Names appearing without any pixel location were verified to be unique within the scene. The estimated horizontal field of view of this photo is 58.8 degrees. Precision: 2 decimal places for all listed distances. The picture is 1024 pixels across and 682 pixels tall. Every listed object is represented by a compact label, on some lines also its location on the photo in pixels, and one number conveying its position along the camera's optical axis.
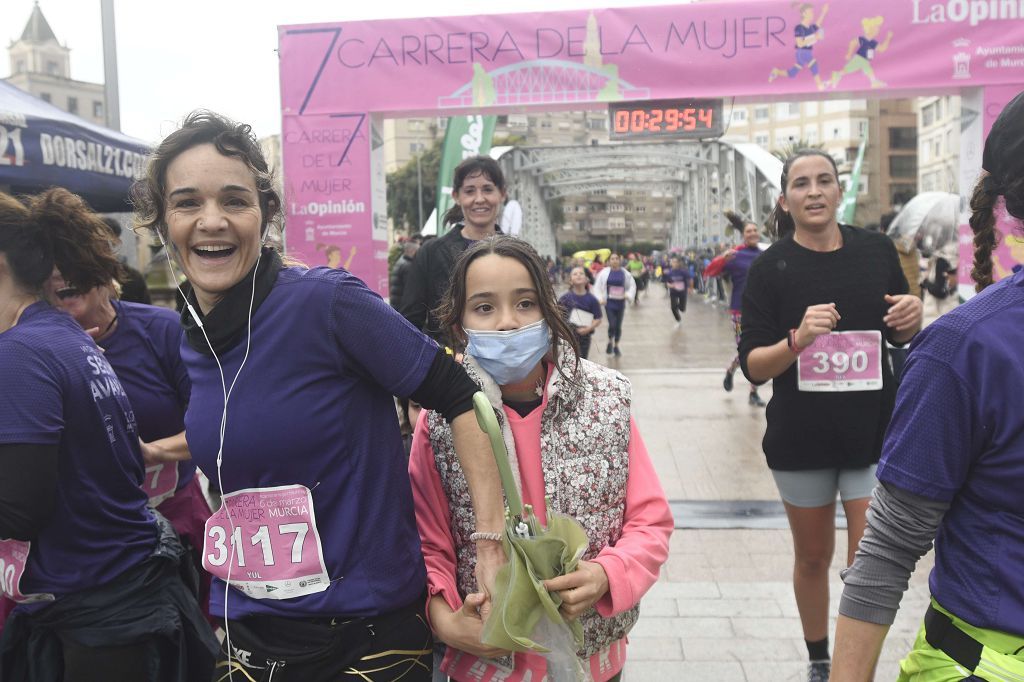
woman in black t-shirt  3.18
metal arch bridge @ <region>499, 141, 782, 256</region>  35.47
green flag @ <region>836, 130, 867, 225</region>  20.19
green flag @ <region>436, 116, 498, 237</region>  12.54
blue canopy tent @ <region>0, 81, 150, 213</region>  4.35
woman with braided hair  1.37
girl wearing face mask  1.93
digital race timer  8.34
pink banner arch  7.77
